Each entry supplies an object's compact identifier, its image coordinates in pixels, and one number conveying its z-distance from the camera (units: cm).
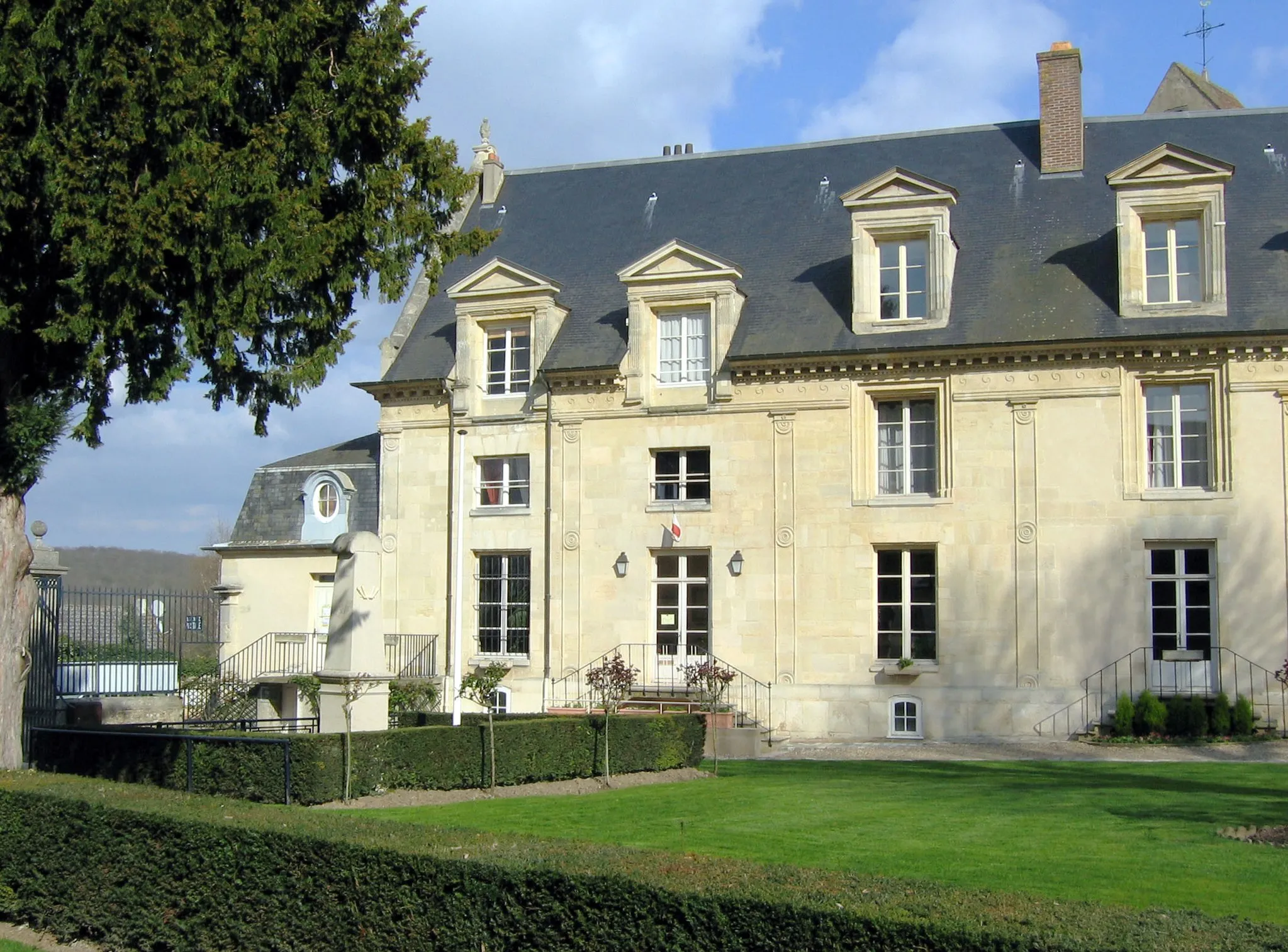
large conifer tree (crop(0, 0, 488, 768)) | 1218
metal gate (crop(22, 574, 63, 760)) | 1812
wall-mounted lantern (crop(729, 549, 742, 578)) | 2692
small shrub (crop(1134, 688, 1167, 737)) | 2388
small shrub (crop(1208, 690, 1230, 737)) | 2361
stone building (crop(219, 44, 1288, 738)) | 2489
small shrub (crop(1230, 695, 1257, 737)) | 2359
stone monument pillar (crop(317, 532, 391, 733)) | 1770
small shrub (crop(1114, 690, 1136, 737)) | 2403
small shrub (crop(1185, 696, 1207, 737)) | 2370
